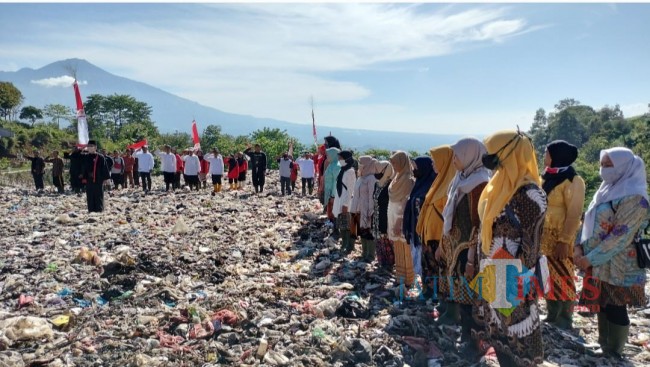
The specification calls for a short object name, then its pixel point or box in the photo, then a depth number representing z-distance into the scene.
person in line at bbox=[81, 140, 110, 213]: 9.02
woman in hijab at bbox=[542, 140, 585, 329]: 3.65
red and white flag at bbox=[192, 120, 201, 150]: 14.46
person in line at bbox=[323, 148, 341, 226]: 7.60
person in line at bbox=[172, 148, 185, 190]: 13.98
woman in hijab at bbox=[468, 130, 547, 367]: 2.56
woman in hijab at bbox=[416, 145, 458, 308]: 3.79
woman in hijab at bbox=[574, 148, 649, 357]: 3.05
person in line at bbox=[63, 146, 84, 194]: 11.15
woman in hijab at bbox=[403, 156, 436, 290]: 4.32
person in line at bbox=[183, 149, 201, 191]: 13.43
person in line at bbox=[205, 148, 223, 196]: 13.28
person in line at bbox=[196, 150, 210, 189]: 14.38
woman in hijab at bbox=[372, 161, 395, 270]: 5.41
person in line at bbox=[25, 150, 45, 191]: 13.80
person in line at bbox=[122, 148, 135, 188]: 14.24
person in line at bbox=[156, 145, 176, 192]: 13.22
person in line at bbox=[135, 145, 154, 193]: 13.09
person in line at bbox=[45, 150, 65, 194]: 13.37
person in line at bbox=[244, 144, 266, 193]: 12.84
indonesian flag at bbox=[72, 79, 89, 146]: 9.97
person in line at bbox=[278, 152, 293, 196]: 12.95
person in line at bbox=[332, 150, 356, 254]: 6.54
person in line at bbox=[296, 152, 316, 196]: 13.05
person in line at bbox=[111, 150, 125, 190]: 13.70
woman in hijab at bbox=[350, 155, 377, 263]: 5.80
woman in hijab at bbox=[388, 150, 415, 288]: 4.81
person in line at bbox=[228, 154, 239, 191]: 13.84
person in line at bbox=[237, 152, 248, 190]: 13.83
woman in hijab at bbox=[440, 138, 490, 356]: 3.16
